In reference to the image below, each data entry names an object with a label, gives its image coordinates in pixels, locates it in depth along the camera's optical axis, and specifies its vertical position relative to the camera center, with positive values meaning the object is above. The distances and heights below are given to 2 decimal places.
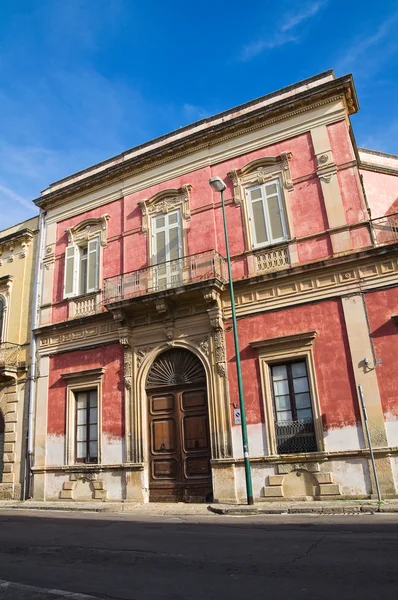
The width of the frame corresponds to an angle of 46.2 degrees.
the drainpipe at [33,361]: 15.40 +3.77
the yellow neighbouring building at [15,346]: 15.86 +4.51
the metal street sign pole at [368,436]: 10.25 +0.30
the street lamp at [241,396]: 11.27 +1.50
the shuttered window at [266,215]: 13.71 +6.83
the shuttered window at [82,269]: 16.48 +6.82
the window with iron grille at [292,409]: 11.74 +1.14
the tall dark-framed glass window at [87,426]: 14.67 +1.32
